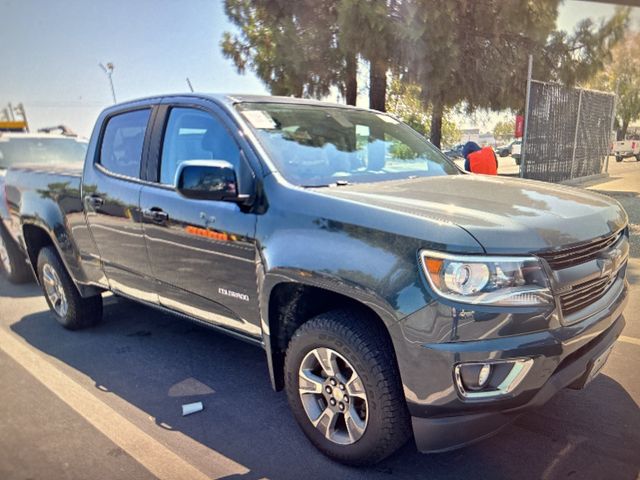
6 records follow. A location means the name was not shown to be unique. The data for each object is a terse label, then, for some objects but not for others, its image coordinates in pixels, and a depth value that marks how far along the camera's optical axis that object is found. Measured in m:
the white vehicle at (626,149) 29.89
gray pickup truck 1.92
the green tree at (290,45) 9.36
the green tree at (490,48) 8.43
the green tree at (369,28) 8.15
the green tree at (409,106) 9.82
